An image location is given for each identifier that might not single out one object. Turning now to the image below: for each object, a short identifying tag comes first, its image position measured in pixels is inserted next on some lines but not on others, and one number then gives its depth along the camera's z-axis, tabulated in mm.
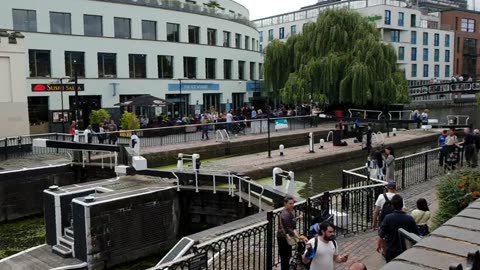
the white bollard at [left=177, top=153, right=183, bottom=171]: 19256
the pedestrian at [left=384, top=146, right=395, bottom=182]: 15125
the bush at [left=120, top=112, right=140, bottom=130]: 28953
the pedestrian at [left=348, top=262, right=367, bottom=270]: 4989
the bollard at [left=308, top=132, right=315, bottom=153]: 25834
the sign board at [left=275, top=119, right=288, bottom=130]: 33512
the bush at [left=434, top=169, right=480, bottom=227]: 8180
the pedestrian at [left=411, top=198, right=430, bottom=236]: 8602
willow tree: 38500
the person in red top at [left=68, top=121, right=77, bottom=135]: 26348
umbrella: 32688
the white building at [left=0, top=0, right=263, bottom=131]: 35656
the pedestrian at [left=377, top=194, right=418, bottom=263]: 7311
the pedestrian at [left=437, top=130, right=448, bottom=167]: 18766
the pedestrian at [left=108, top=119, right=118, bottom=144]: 25469
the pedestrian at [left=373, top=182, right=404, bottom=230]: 9074
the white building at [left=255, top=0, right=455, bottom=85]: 69062
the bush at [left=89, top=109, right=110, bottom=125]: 30586
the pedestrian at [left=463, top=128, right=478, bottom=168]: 18125
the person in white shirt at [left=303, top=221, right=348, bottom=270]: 6871
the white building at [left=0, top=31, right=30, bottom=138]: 24922
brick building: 85750
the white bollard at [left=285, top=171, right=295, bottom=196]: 13780
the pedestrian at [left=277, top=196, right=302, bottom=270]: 8359
